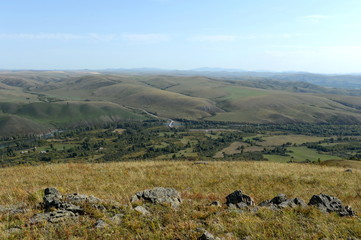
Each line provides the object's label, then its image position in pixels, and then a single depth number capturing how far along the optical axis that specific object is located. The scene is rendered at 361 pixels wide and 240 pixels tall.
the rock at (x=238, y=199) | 14.38
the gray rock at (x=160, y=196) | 13.84
